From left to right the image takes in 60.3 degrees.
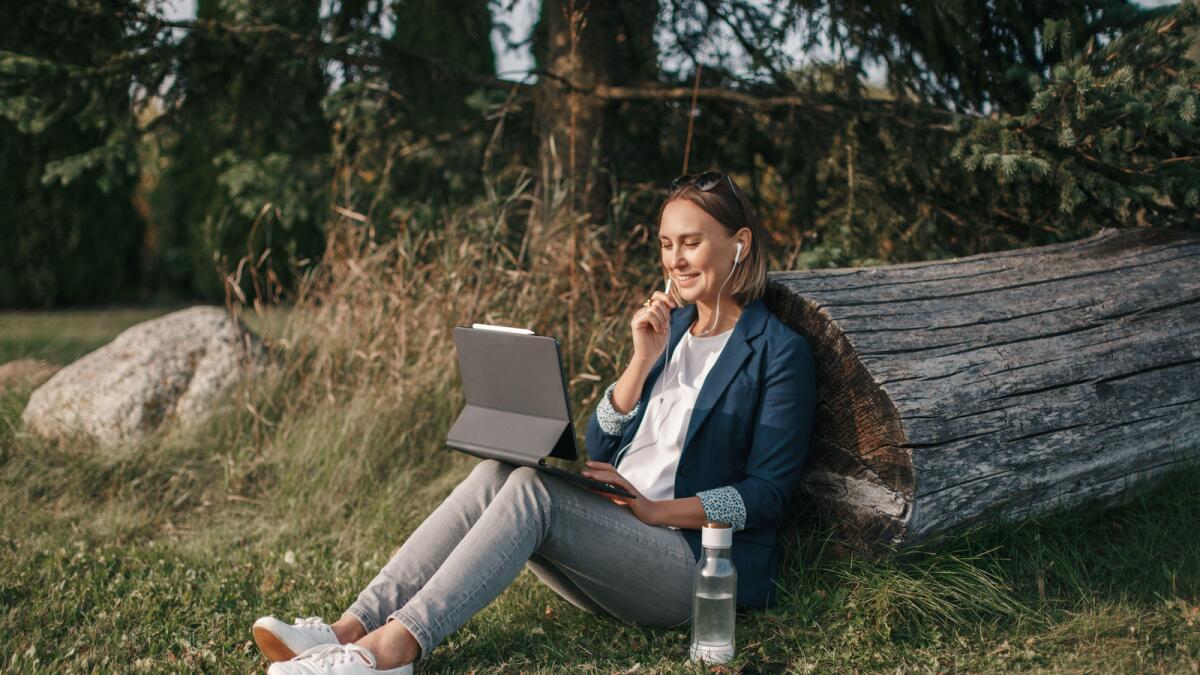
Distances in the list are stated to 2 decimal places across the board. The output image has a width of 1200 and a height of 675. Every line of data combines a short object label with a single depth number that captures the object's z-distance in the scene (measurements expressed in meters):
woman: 2.76
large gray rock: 4.90
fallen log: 2.96
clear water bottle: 2.80
